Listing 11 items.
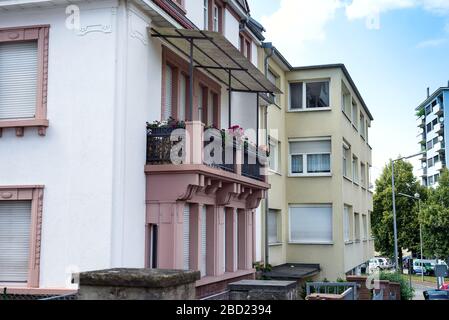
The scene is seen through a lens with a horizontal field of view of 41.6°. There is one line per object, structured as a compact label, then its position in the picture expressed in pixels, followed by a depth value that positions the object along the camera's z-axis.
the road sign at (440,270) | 33.47
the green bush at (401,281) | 27.30
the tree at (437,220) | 50.72
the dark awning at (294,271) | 22.16
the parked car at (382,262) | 66.50
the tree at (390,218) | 61.06
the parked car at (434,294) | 32.31
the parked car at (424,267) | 65.38
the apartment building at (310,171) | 26.48
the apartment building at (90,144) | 11.84
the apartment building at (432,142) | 69.31
